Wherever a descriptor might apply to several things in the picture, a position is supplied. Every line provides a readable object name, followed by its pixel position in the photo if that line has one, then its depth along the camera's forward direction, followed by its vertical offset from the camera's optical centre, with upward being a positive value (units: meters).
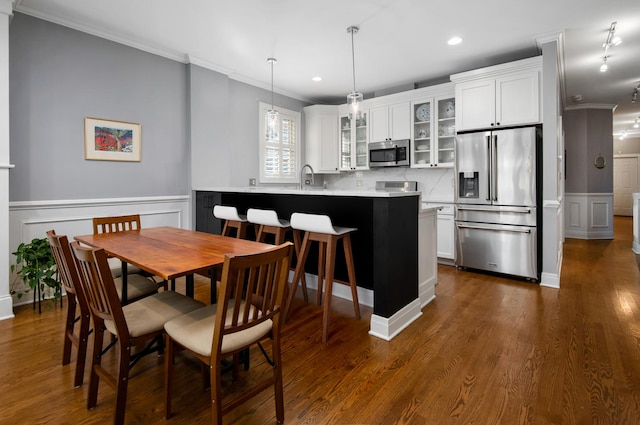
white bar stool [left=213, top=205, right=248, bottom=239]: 3.29 -0.06
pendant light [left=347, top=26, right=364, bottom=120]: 3.29 +1.05
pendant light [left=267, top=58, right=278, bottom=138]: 3.65 +1.01
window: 5.38 +1.06
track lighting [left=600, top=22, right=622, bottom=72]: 3.51 +1.85
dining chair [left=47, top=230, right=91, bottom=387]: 1.71 -0.49
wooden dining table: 1.66 -0.22
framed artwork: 3.49 +0.79
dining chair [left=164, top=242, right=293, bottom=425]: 1.37 -0.52
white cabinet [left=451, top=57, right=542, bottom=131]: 3.83 +1.38
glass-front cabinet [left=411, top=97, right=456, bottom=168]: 4.82 +1.15
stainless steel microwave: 5.19 +0.91
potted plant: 2.85 -0.43
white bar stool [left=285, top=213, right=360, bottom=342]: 2.47 -0.25
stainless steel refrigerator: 3.85 +0.12
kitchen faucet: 5.98 +0.59
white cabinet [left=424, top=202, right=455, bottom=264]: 4.66 -0.33
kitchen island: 2.48 -0.23
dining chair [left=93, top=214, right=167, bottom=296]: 2.21 -0.40
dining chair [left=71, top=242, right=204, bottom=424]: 1.47 -0.51
